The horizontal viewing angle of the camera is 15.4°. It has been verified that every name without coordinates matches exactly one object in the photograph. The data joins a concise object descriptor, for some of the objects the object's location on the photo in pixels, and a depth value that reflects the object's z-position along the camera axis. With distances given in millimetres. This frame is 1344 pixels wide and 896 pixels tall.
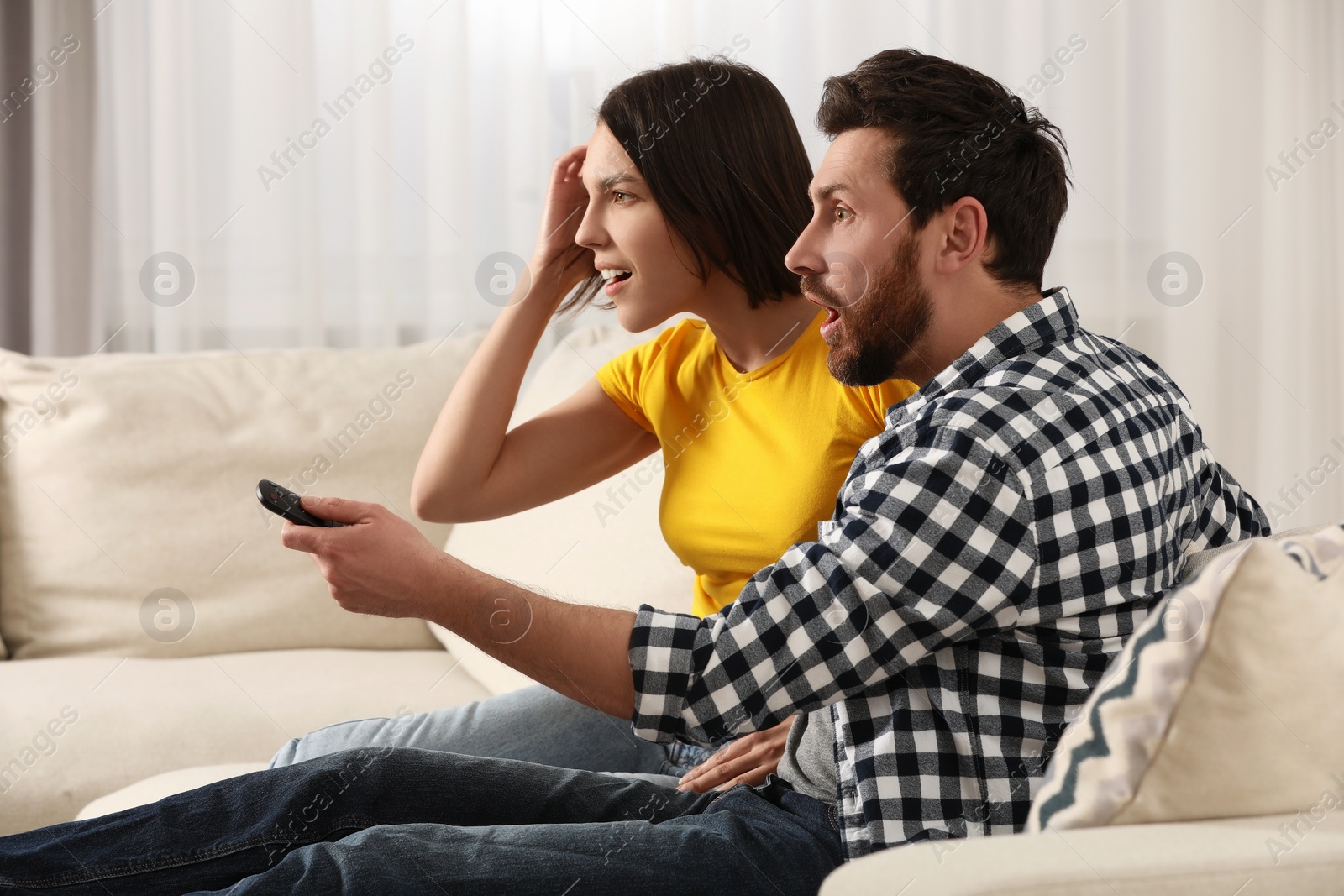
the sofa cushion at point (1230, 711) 3159
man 3282
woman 3611
